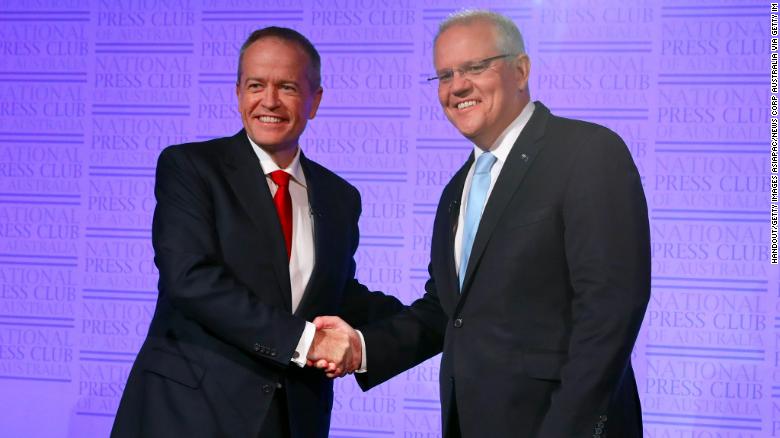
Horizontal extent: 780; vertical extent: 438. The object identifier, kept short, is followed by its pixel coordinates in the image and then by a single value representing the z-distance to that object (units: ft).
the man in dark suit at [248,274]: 8.44
